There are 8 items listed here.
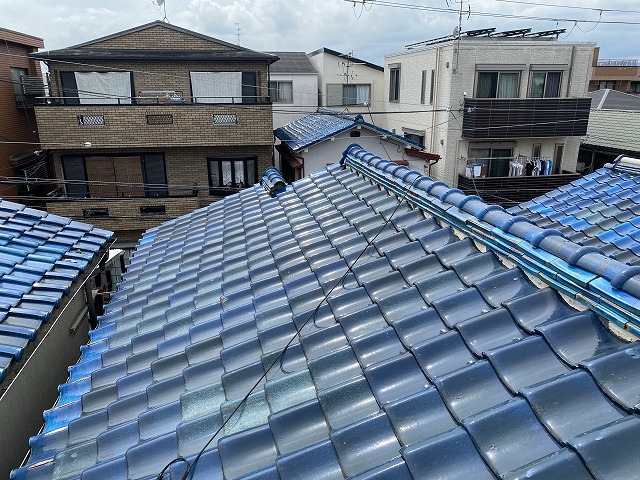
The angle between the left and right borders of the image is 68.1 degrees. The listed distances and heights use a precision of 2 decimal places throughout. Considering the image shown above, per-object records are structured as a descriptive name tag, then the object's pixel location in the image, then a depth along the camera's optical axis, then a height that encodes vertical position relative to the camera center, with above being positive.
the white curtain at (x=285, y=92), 37.41 -0.02
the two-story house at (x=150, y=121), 23.19 -1.36
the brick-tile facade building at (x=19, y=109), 26.41 -0.98
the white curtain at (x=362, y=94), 39.06 -0.18
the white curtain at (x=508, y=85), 27.55 +0.37
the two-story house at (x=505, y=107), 26.75 -0.88
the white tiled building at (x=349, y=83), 38.06 +0.68
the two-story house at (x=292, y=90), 36.72 +0.13
